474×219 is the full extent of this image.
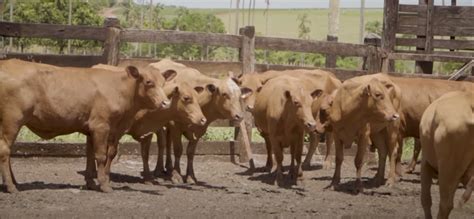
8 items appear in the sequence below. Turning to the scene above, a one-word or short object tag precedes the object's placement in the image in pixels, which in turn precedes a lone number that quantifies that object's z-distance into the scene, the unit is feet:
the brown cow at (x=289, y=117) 40.73
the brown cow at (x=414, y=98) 46.65
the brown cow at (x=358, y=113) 40.29
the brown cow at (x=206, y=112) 41.91
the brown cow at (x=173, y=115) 39.96
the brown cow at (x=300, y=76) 47.03
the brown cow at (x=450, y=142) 26.76
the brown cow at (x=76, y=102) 34.37
